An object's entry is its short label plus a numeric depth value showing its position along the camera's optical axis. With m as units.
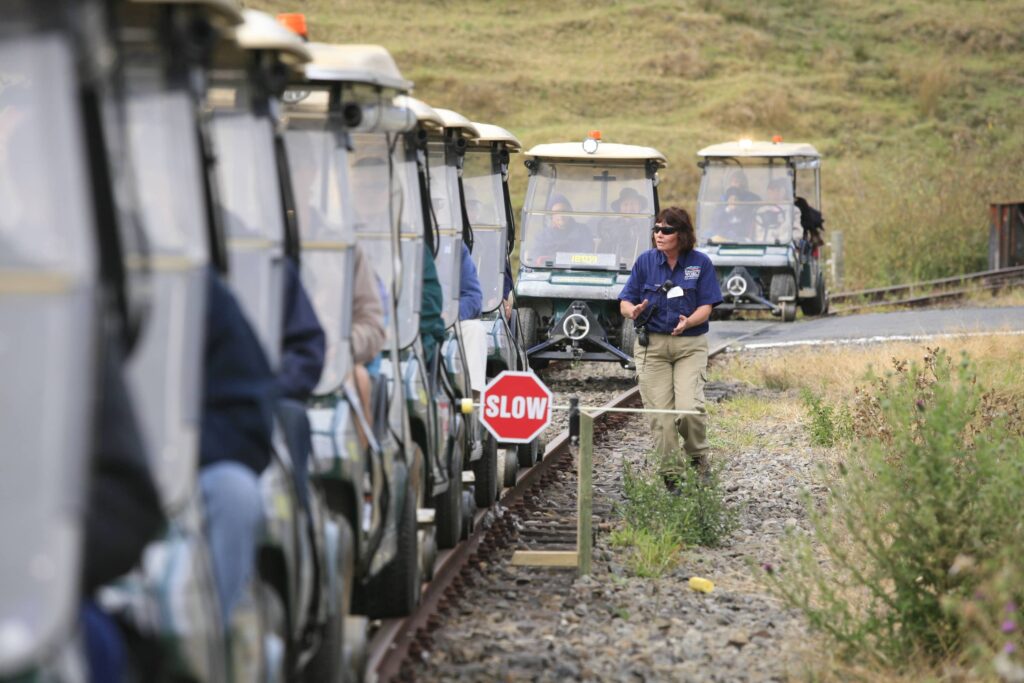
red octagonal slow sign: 19.17
